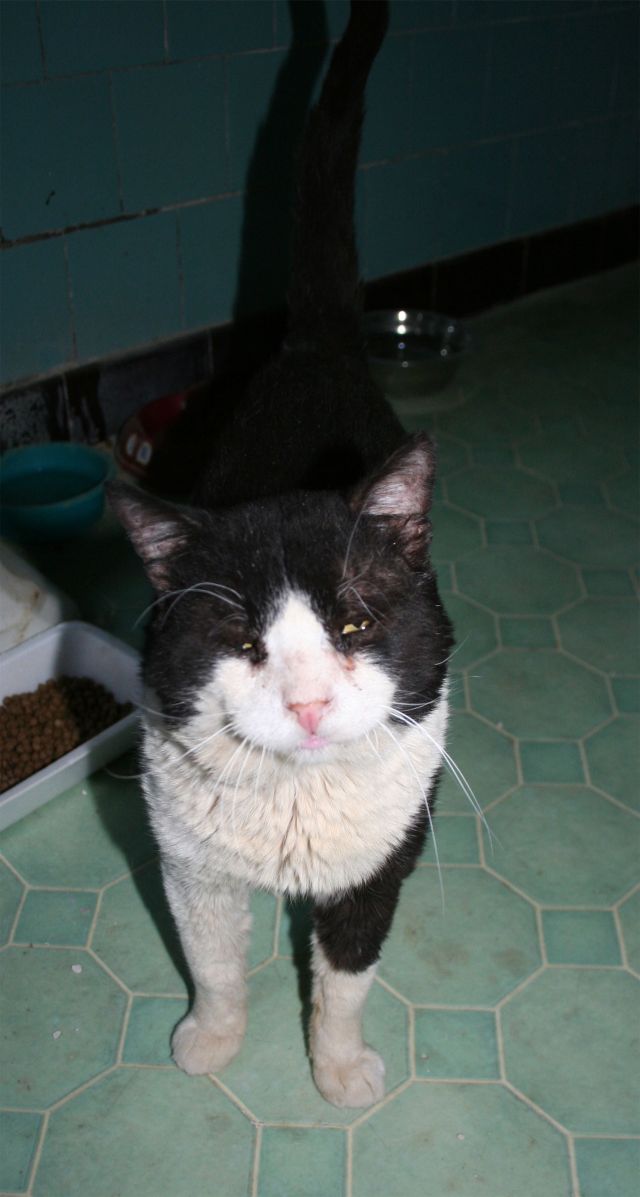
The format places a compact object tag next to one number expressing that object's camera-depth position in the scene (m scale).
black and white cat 1.10
